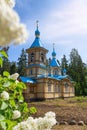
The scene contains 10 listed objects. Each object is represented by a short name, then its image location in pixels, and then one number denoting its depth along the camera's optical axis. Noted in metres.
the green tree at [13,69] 58.91
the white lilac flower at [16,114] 2.09
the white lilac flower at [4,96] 2.00
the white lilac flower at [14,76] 2.68
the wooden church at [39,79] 35.06
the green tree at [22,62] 65.94
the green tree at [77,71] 56.69
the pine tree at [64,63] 73.50
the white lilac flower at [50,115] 1.67
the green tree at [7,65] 61.79
